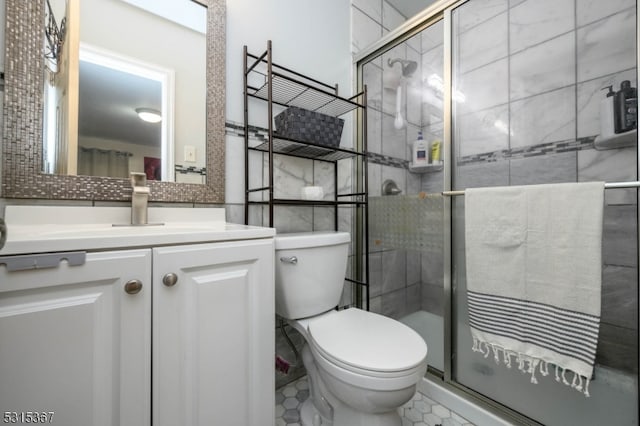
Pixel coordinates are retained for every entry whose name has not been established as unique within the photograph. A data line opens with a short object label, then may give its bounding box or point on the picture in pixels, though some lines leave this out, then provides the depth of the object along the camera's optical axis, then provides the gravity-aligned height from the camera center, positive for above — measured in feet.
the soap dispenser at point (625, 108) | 3.31 +1.40
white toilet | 2.69 -1.44
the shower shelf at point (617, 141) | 3.33 +1.03
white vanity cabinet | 1.76 -0.89
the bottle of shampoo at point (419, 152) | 5.08 +1.20
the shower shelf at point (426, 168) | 4.61 +0.84
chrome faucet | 3.10 +0.17
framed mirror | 2.73 +0.89
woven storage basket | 4.17 +1.41
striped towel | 2.83 -0.65
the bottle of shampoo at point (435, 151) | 4.73 +1.14
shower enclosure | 3.52 +1.02
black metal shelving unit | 4.14 +1.23
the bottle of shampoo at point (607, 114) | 3.86 +1.46
